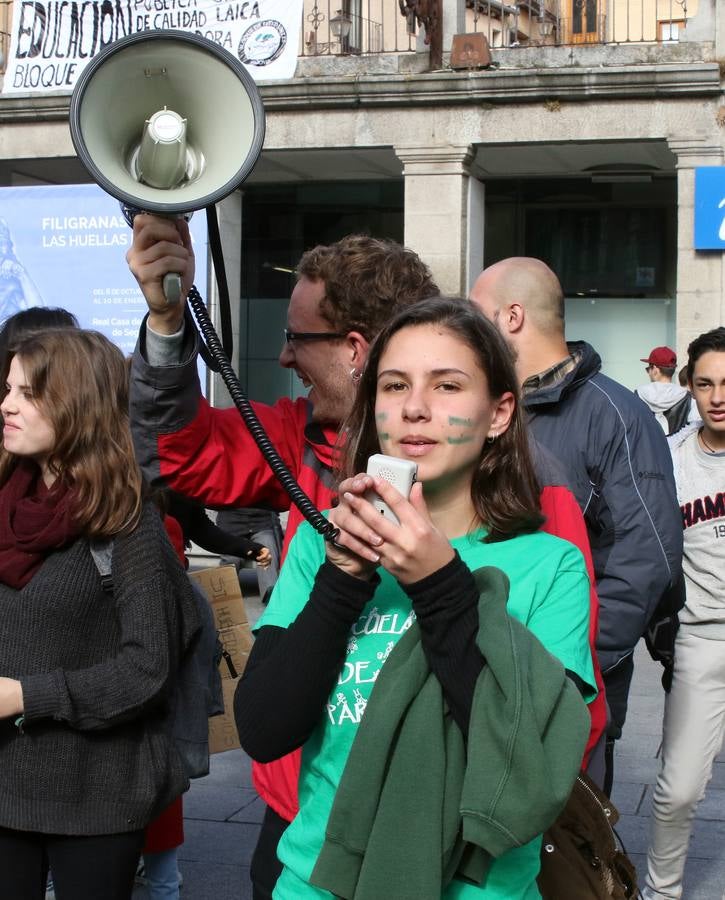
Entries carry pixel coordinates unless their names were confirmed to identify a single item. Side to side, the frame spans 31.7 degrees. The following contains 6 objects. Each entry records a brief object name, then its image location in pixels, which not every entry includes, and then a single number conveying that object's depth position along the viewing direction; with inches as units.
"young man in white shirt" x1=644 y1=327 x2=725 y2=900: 184.1
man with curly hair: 110.2
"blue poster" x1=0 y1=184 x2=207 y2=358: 556.4
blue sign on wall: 507.8
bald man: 139.0
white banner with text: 506.9
